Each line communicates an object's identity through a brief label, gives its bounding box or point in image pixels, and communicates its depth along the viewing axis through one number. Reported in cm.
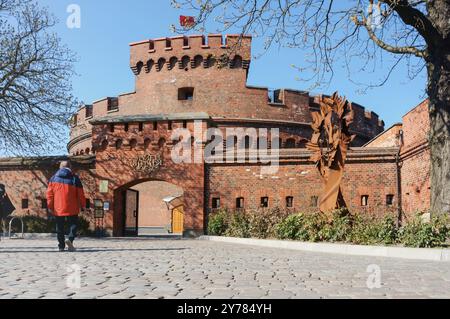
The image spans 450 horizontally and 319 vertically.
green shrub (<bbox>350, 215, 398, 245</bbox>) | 1077
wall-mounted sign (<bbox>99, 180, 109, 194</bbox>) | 2084
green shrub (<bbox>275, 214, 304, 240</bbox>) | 1371
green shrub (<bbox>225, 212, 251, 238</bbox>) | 1656
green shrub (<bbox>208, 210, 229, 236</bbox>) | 1911
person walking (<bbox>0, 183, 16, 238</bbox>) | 1277
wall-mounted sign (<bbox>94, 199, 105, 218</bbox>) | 2073
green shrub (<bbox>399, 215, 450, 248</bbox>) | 931
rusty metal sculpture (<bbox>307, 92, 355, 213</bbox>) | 1292
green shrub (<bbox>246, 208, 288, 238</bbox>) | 1560
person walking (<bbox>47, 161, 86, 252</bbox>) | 1018
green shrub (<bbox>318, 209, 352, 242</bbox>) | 1194
